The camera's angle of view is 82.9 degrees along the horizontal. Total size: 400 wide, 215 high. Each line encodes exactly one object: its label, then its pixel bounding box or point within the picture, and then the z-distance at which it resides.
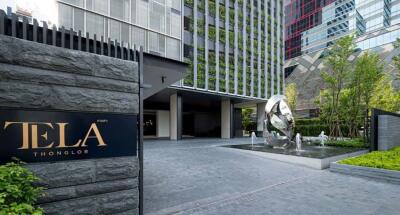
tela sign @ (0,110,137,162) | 3.05
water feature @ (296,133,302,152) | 14.44
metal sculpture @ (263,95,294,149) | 15.09
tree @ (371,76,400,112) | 24.14
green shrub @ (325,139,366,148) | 16.35
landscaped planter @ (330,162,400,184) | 8.43
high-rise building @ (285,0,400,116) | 47.43
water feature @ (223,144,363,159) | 12.43
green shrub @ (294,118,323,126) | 35.69
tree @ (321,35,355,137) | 18.55
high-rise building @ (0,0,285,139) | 17.56
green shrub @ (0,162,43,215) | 2.24
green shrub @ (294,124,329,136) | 32.25
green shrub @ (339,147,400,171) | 9.12
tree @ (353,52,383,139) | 18.36
